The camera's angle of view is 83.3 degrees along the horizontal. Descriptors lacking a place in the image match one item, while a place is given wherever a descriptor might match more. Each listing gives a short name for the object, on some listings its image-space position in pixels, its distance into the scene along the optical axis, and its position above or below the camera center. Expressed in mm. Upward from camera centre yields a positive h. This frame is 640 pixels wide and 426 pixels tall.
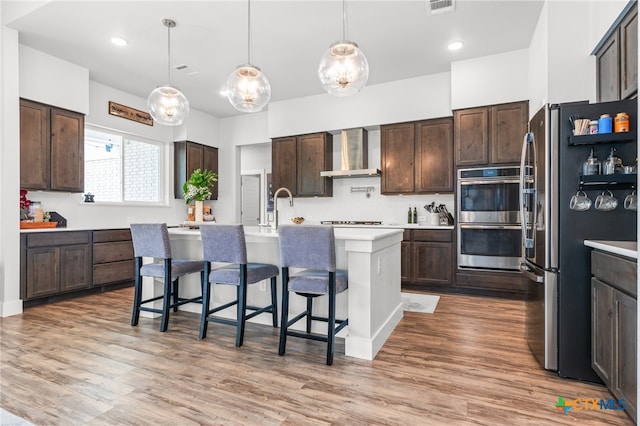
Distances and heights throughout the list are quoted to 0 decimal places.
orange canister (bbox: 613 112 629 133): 2125 +525
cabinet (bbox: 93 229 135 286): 4793 -603
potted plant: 4816 +338
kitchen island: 2656 -592
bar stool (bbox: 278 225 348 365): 2512 -381
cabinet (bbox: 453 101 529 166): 4453 +1007
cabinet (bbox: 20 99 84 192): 4203 +818
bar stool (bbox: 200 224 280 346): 2867 -469
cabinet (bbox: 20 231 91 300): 4035 -589
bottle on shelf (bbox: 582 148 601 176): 2184 +276
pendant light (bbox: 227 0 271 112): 3162 +1119
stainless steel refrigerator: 2189 -76
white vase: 4805 +29
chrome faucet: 3652 -95
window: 5465 +765
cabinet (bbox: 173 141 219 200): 6512 +971
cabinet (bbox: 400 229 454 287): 4781 -612
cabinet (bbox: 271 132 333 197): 5902 +832
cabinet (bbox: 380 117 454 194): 5008 +803
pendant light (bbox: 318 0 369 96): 2822 +1158
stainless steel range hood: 5594 +928
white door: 7695 +290
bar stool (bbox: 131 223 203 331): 3219 -479
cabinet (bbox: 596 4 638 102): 2533 +1174
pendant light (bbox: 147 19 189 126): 3561 +1092
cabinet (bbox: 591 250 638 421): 1742 -607
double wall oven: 4387 -85
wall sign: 5582 +1623
